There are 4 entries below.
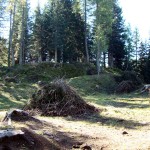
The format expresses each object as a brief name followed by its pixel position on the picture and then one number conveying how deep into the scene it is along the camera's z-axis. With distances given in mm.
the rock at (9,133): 7531
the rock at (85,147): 8289
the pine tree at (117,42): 52625
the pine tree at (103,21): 41066
